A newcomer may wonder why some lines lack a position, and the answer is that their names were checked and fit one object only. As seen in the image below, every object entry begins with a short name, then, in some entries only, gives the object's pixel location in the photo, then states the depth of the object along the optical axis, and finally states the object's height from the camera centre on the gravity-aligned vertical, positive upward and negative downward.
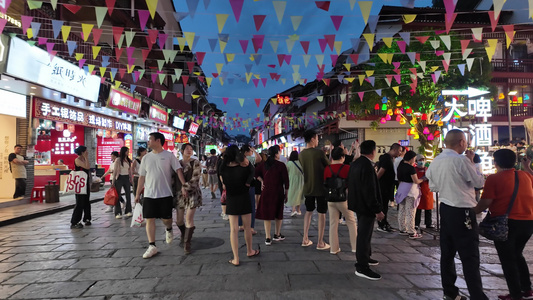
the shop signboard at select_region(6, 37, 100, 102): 7.91 +3.02
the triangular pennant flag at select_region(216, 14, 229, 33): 6.34 +3.15
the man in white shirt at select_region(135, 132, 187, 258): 4.82 -0.33
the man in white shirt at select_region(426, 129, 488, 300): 3.03 -0.59
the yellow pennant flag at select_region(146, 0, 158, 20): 5.39 +2.98
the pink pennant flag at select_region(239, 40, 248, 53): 8.01 +3.30
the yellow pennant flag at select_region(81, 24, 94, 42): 6.66 +3.16
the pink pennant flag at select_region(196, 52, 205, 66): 8.97 +3.34
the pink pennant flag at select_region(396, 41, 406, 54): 8.35 +3.36
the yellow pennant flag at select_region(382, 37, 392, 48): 7.46 +3.09
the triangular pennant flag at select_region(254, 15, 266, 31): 6.69 +3.31
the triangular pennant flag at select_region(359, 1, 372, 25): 5.64 +3.01
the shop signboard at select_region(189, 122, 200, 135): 29.66 +3.65
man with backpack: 4.57 -0.56
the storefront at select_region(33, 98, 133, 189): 11.34 +1.54
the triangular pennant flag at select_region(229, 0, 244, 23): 5.60 +3.05
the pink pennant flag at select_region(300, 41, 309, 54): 8.36 +3.38
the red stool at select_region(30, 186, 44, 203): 10.69 -1.09
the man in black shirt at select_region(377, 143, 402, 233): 6.16 -0.46
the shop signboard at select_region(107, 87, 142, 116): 13.34 +3.11
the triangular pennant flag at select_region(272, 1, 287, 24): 5.75 +3.12
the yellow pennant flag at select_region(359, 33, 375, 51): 7.09 +3.00
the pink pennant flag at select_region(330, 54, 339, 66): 9.27 +3.43
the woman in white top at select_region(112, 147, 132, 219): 8.03 -0.34
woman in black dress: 4.35 -0.40
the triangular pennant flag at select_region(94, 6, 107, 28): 5.97 +3.14
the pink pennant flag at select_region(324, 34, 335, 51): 7.72 +3.29
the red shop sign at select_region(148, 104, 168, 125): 18.61 +3.34
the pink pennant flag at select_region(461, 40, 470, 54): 7.55 +3.04
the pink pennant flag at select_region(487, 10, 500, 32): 5.78 +2.88
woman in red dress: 5.29 -0.61
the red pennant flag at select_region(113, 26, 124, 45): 7.40 +3.40
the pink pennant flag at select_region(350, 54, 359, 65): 9.06 +3.30
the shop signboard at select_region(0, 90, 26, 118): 9.17 +2.03
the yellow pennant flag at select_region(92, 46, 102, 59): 7.85 +3.14
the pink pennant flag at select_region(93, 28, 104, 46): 7.05 +3.19
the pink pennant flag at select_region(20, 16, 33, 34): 6.61 +3.33
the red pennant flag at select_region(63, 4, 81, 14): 6.19 +3.43
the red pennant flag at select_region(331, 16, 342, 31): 6.71 +3.29
